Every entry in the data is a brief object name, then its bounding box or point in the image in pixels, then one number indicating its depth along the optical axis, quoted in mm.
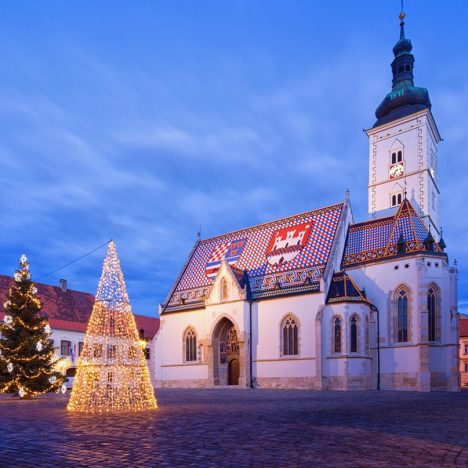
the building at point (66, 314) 45344
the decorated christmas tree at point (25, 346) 25031
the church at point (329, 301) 33688
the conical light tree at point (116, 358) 16875
